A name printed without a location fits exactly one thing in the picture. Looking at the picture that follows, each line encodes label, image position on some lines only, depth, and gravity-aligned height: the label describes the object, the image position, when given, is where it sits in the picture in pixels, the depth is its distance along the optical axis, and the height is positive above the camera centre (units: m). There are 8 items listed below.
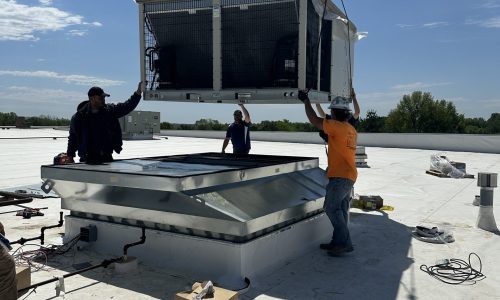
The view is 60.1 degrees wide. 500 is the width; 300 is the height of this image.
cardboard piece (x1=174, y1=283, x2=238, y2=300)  3.12 -1.26
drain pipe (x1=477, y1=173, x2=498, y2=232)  5.93 -1.11
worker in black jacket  5.21 -0.05
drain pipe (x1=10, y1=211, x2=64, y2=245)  4.58 -1.26
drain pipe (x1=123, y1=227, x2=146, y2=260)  4.04 -1.15
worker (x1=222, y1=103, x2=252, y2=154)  8.31 -0.18
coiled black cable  3.99 -1.44
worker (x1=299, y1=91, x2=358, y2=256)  4.59 -0.44
